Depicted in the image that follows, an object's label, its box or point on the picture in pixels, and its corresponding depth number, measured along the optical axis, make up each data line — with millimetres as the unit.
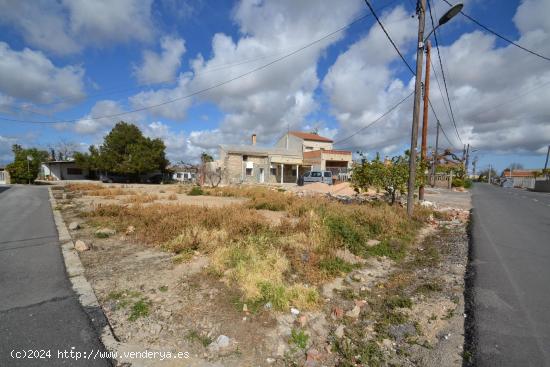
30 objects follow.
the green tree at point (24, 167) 33312
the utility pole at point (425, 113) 14148
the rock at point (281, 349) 2825
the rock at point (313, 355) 2766
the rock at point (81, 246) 5753
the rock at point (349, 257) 5527
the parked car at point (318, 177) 29281
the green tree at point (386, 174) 11719
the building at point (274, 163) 34438
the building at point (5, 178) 33188
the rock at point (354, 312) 3582
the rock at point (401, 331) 3171
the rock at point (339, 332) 3161
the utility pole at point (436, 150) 33406
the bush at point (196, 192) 19255
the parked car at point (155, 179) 41694
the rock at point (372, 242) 6758
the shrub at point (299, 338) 2964
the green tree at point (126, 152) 34469
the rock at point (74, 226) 7719
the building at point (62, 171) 43781
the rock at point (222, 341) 2873
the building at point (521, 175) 50166
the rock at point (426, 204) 13084
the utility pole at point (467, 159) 55212
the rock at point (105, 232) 7050
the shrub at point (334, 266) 4793
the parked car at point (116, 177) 39412
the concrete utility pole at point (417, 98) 9570
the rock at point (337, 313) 3541
